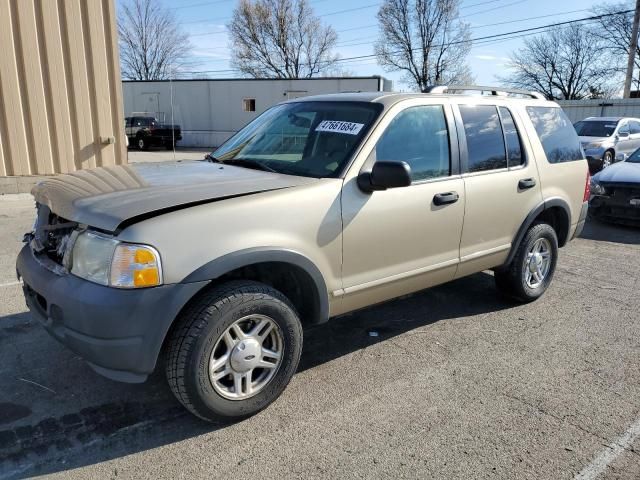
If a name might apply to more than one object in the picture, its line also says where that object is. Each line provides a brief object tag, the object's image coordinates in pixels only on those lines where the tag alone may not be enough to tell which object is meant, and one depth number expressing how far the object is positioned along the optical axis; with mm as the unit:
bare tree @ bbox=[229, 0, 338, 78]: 52844
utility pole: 25633
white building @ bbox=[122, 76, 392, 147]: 28641
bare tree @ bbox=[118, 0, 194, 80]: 58475
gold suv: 2580
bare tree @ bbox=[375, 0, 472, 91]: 48906
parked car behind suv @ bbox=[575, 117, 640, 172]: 14656
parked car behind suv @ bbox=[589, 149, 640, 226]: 8375
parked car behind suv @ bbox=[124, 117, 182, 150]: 27438
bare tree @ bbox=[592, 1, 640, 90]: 46250
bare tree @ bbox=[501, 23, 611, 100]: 56844
